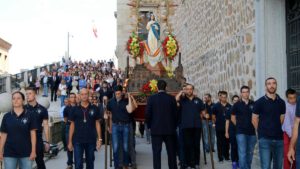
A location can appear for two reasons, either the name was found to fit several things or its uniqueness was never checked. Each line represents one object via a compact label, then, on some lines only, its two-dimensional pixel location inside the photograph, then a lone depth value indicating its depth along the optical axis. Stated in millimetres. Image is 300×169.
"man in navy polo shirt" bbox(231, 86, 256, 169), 8555
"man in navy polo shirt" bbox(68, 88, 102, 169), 8125
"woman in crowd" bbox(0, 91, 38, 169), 6434
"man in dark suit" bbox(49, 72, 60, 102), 24712
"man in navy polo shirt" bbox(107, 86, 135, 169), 9570
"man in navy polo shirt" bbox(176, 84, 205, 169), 9742
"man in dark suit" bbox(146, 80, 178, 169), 8406
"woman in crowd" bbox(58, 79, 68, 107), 22259
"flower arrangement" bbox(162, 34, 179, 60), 11656
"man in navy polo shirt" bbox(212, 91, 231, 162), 11430
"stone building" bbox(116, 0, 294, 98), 9672
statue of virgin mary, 11695
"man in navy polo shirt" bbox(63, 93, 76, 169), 10062
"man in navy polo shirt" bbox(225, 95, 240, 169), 9656
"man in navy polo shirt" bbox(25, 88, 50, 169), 7805
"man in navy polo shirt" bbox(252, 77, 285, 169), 6898
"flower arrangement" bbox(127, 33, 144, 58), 11648
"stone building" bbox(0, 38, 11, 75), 48253
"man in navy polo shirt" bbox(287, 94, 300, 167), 5422
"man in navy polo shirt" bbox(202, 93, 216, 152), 12453
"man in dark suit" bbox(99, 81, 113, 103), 20234
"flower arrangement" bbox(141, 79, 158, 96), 10836
